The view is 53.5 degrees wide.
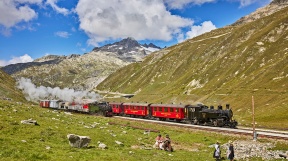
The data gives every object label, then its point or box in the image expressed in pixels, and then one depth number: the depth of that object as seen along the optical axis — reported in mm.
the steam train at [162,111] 54562
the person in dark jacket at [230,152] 27366
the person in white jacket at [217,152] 27688
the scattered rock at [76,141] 24672
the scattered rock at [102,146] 26559
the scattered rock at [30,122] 30862
